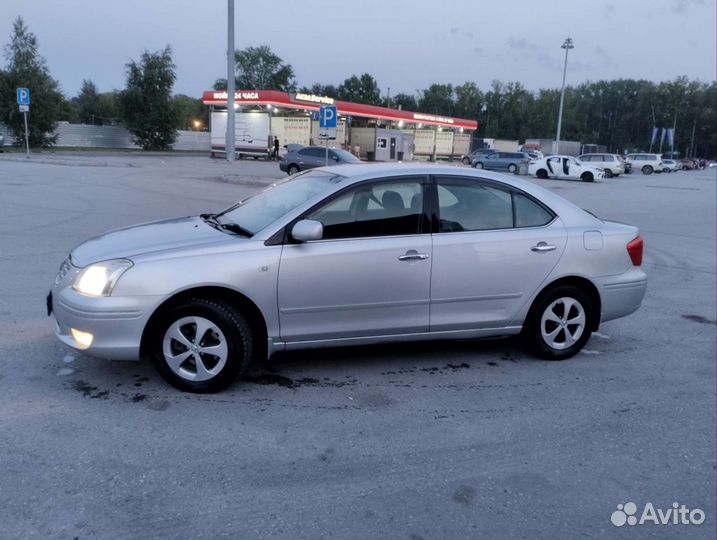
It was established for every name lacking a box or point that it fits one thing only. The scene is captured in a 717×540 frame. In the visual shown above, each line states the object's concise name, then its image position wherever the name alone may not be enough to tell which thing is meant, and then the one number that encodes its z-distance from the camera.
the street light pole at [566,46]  52.62
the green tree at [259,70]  111.31
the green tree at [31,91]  43.84
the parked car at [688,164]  76.81
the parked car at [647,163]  55.28
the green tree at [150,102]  54.34
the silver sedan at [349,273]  4.04
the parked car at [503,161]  40.81
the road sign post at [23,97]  29.19
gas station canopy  42.97
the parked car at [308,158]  27.08
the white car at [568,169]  36.38
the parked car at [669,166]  63.11
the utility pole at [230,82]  29.67
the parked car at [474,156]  48.76
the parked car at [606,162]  42.38
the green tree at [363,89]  115.00
